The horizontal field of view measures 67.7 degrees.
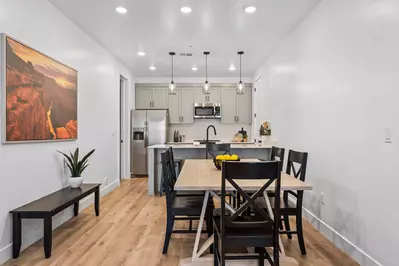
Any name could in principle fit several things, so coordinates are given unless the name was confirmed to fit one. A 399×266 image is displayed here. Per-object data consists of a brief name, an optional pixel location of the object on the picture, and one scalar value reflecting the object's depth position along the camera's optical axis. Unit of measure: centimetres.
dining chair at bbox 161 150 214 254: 266
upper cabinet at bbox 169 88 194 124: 800
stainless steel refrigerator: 730
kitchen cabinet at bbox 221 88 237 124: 801
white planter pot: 365
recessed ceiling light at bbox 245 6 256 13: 352
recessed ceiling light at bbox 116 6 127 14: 353
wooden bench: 268
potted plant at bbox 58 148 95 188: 366
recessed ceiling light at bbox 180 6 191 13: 353
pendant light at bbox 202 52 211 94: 523
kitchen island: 525
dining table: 218
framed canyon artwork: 266
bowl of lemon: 295
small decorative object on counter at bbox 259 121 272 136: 579
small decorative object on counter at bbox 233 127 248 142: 776
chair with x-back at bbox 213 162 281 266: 193
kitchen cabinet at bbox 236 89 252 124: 798
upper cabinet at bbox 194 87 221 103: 802
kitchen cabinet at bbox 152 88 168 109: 798
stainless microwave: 792
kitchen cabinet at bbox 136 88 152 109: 796
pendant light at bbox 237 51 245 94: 516
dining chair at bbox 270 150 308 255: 263
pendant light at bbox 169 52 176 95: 535
